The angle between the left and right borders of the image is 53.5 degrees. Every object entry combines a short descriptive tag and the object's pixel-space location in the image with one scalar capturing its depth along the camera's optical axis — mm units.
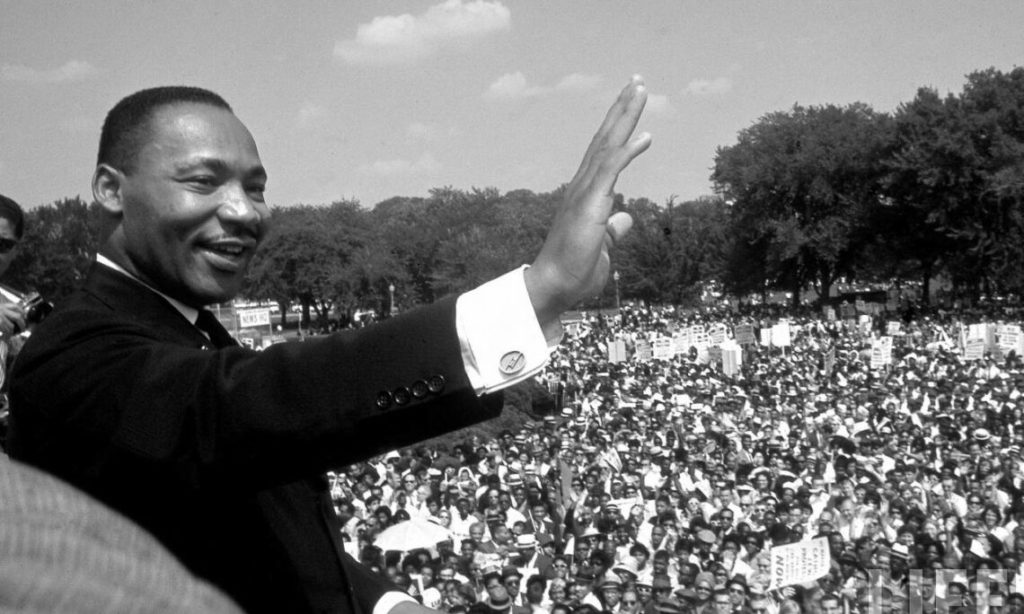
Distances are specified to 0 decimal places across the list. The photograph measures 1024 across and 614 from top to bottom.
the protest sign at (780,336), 24000
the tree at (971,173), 38125
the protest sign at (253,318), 27531
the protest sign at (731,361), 20406
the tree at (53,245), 20172
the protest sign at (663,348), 23078
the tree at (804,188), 45875
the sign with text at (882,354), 19703
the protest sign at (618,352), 23188
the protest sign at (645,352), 23141
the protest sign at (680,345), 23359
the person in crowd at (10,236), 2199
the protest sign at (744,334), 23250
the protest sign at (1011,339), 19922
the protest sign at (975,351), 19892
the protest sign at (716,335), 25062
